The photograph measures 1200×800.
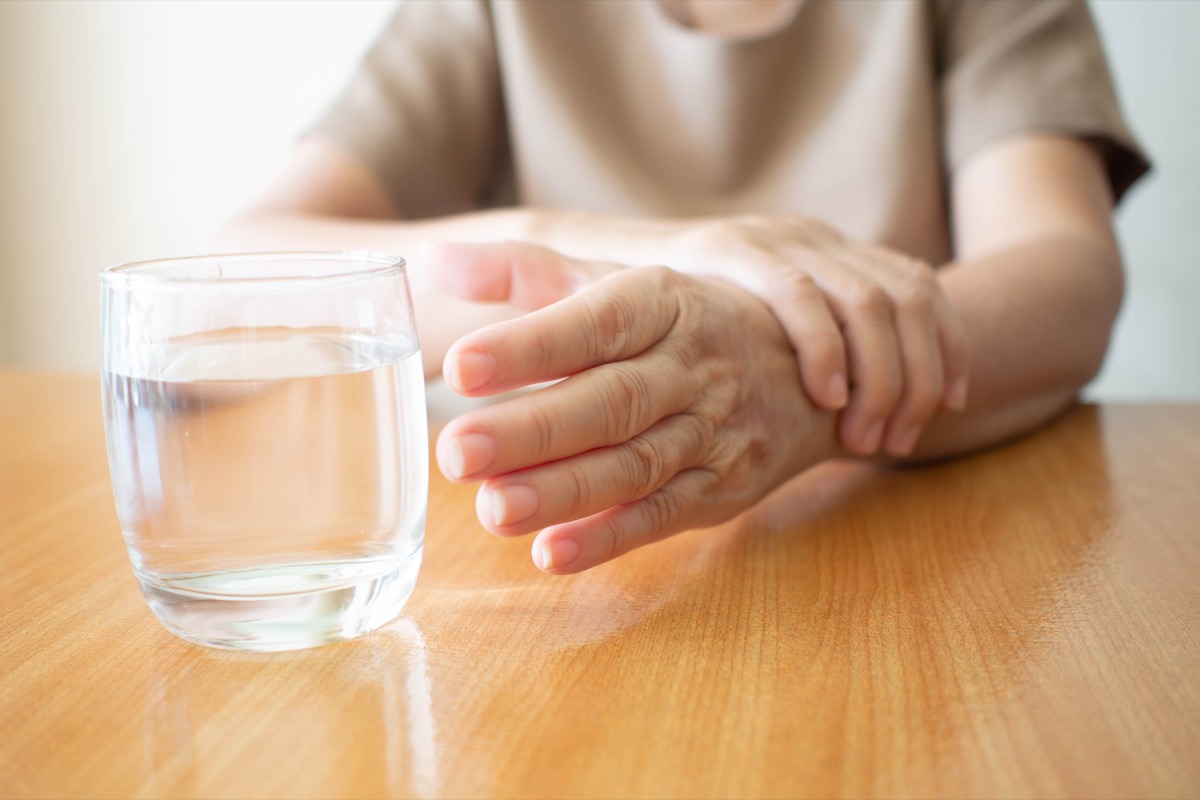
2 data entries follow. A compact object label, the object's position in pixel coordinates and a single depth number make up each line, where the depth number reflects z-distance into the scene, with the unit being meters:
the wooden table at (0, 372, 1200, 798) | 0.29
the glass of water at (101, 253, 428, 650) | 0.32
